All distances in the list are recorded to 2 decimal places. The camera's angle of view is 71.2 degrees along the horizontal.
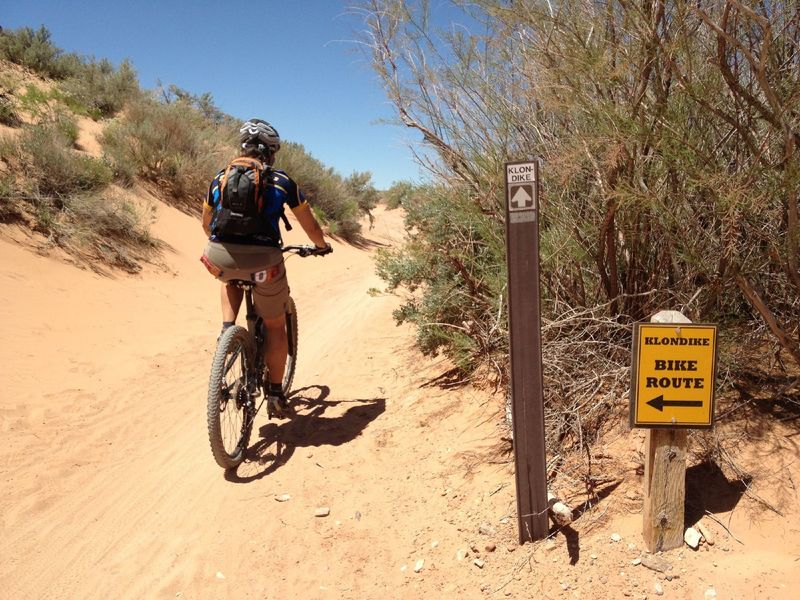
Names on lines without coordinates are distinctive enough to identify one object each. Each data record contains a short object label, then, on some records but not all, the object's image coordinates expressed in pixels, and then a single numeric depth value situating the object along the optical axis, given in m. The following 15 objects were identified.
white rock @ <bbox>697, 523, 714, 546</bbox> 2.47
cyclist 3.53
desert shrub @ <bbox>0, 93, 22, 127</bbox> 10.60
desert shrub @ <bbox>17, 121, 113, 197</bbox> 8.80
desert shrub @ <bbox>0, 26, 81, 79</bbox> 16.12
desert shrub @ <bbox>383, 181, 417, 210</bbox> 6.38
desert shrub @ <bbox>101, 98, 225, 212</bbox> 12.99
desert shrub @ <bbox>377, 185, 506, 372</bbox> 4.02
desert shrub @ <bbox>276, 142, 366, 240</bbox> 19.64
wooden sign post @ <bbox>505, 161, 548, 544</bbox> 2.24
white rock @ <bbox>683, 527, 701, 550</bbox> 2.45
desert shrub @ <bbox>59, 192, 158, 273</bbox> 8.39
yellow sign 2.32
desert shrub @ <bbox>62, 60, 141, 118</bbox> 15.43
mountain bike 3.38
